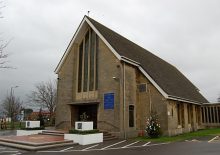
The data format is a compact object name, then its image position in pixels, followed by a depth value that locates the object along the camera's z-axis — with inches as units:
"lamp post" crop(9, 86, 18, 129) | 1873.5
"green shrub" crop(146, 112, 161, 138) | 815.6
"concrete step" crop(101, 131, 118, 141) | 789.9
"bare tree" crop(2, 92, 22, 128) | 1903.1
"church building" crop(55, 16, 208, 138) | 871.1
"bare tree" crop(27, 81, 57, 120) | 1956.2
